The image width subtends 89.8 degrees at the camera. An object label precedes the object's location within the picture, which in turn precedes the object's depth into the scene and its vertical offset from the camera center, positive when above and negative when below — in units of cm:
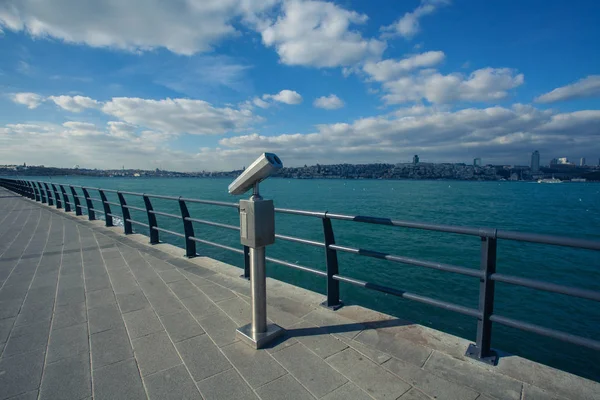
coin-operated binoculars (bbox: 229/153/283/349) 238 -50
